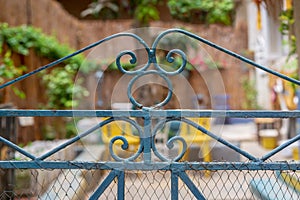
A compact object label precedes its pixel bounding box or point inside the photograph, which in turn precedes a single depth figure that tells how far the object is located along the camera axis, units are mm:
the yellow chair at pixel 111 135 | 3854
